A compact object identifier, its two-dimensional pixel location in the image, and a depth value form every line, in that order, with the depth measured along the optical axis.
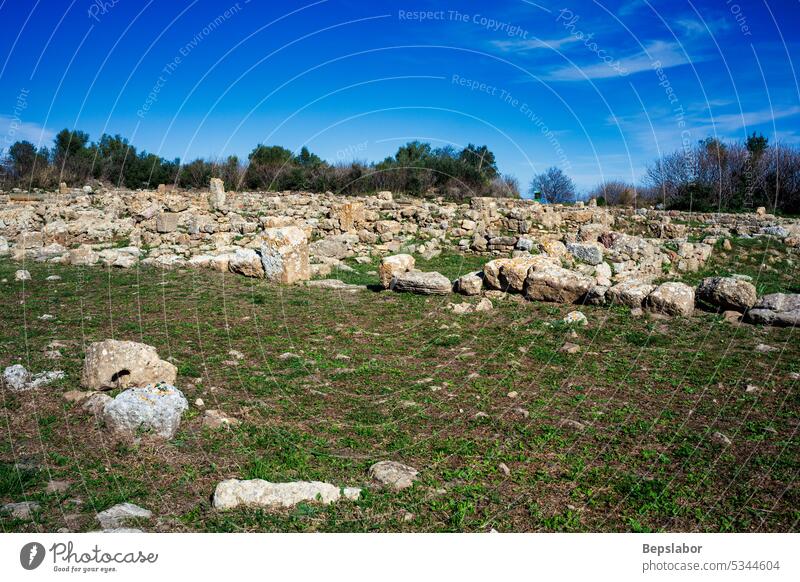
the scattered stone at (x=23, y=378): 7.07
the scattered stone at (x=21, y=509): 4.51
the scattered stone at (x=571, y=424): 6.54
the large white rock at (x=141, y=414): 5.93
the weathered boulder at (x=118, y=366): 6.93
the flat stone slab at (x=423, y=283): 13.26
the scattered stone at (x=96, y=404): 6.33
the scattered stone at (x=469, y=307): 11.84
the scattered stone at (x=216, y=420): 6.36
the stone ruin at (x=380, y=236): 13.49
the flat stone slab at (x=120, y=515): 4.42
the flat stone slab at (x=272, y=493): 4.82
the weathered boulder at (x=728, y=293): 11.23
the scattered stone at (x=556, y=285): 12.18
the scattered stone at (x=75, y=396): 6.68
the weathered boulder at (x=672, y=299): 11.15
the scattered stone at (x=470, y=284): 13.33
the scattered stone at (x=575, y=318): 10.64
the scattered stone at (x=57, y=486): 4.92
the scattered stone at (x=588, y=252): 17.44
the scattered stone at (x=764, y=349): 9.05
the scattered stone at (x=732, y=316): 10.86
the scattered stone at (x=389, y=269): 14.26
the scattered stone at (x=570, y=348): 9.17
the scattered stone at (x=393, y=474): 5.26
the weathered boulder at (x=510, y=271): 12.84
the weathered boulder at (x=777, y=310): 10.39
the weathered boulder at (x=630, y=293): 11.61
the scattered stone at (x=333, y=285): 14.55
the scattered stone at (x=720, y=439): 6.11
